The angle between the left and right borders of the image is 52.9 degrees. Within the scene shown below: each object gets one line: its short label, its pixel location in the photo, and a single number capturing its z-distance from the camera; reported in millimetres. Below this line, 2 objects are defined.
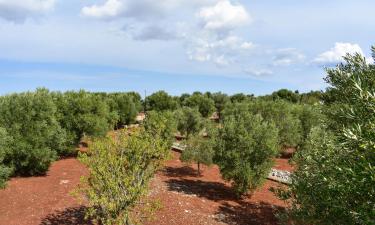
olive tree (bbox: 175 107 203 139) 63781
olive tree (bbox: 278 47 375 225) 9148
